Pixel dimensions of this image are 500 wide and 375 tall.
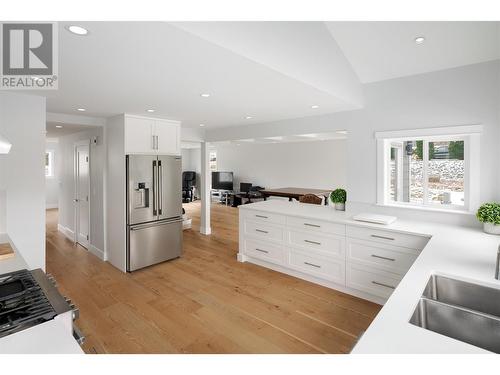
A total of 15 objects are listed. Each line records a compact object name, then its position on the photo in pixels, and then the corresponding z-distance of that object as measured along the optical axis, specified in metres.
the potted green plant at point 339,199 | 3.67
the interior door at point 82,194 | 4.71
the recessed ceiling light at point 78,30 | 1.32
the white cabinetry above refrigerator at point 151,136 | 3.78
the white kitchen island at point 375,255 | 1.03
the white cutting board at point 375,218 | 2.87
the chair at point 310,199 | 5.25
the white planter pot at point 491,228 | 2.43
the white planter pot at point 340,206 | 3.67
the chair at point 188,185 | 10.66
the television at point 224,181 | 10.22
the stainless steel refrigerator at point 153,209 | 3.80
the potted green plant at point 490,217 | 2.41
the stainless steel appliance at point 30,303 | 1.17
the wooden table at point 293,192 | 6.79
